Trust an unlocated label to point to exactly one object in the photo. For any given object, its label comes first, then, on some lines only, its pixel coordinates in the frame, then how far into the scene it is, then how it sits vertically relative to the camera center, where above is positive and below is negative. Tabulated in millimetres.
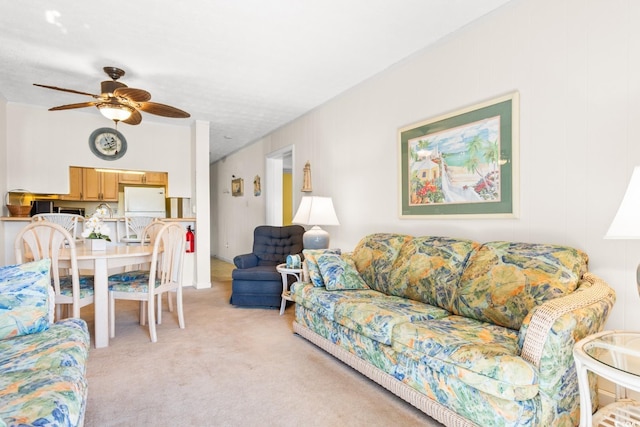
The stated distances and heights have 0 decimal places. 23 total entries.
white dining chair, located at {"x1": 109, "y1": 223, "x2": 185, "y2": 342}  2951 -616
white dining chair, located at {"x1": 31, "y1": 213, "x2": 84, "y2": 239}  3994 -70
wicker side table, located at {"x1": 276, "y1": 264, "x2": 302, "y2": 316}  3453 -687
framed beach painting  2389 +358
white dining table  2768 -550
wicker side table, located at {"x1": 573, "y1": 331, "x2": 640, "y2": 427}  1191 -570
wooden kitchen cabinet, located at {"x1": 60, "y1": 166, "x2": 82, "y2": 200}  5559 +478
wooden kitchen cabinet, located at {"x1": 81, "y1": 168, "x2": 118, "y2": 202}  5734 +461
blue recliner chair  3895 -682
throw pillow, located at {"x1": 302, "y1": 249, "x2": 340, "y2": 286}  2945 -475
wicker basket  4273 +48
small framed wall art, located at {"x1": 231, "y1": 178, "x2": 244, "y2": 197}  7158 +522
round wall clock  4930 +1008
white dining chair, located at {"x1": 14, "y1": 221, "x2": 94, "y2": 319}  2588 -275
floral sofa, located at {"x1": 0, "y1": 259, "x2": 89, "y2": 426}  1093 -595
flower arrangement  3115 -147
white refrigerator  6102 +205
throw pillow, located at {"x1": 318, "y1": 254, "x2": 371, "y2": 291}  2836 -531
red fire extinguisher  5207 -423
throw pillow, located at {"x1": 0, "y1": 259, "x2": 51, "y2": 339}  1646 -423
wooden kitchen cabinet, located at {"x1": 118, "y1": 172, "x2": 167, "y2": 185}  6113 +614
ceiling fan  3020 +1022
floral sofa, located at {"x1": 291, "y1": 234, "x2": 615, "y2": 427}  1447 -641
